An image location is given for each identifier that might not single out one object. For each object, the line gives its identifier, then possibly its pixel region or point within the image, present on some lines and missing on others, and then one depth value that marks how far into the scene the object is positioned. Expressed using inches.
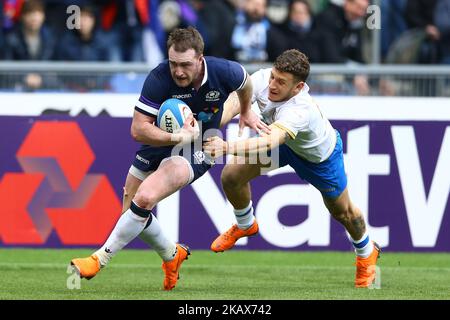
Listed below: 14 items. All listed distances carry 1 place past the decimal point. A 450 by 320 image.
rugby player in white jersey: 376.8
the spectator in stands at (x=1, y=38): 614.5
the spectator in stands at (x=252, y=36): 590.9
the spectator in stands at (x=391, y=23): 622.2
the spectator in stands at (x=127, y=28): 612.4
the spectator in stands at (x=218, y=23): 598.2
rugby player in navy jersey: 364.8
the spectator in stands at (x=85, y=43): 600.7
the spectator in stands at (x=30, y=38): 598.2
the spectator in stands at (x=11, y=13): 609.3
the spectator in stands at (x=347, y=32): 592.4
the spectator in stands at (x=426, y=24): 601.3
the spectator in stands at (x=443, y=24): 609.6
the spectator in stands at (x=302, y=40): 588.4
